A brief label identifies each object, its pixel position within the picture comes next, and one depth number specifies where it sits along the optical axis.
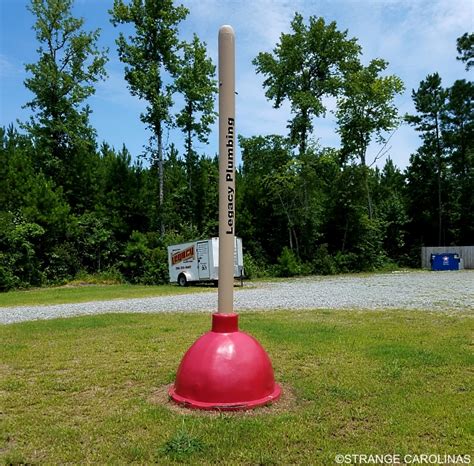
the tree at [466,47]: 34.66
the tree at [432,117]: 41.66
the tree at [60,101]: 32.38
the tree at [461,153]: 39.97
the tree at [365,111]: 35.41
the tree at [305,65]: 35.06
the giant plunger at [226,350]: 4.61
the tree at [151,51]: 32.88
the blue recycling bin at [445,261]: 34.94
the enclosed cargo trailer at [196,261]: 23.55
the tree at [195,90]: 34.00
